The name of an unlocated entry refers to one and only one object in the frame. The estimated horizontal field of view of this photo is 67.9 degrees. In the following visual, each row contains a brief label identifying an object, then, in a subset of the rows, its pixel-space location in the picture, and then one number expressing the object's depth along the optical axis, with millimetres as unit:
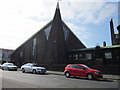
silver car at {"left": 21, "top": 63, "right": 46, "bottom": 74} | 14258
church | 26133
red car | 9742
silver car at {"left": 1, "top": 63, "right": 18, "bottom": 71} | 19208
